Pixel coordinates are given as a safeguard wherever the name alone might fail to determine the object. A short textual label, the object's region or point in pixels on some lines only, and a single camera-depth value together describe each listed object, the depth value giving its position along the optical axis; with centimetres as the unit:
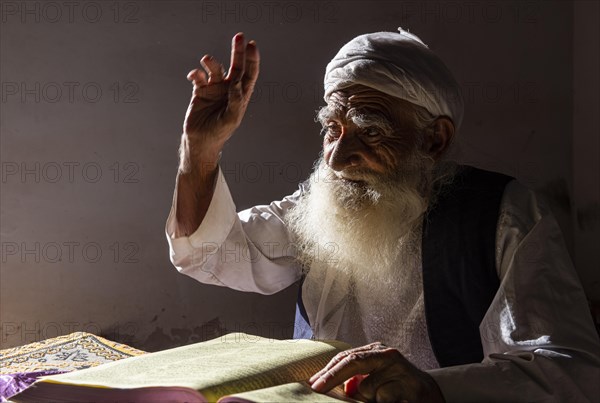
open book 148
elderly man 207
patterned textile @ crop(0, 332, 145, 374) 235
